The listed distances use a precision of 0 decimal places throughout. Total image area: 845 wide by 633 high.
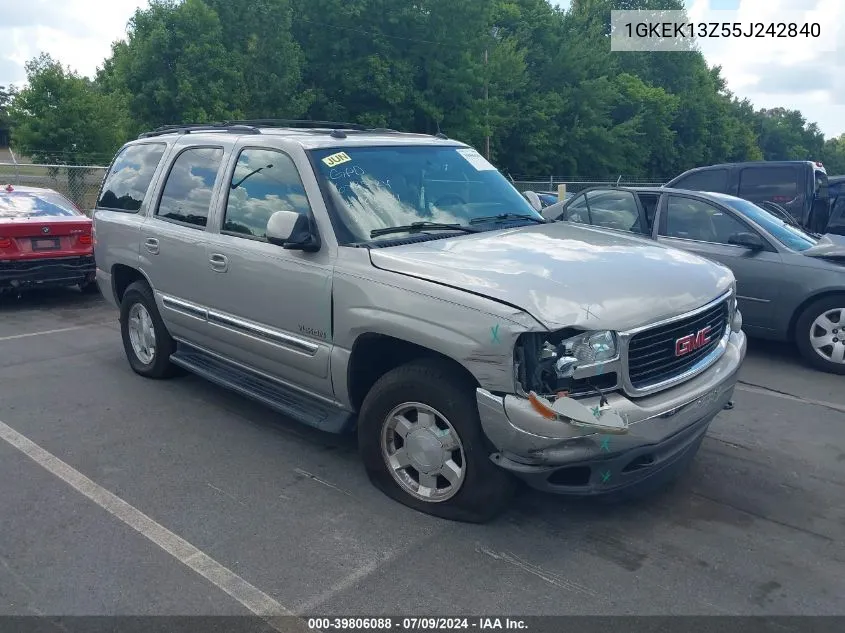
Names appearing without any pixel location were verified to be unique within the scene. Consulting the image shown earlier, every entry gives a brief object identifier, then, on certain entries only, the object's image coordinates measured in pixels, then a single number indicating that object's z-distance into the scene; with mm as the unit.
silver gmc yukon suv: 3369
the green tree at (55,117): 28078
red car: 9328
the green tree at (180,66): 26766
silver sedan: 6883
